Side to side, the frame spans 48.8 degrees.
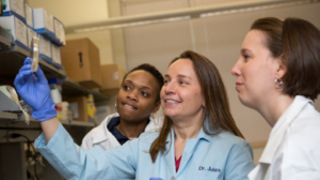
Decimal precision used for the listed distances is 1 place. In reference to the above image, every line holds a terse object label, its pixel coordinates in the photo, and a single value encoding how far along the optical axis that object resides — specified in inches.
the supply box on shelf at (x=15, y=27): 72.3
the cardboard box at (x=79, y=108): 135.9
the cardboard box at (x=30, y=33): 81.8
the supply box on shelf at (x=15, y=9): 73.8
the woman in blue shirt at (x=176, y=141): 53.9
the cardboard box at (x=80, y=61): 129.2
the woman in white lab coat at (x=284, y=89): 36.0
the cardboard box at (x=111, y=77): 154.2
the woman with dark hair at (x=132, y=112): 91.4
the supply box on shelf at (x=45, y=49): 90.3
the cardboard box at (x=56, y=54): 99.7
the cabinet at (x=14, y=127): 71.5
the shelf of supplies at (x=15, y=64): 73.1
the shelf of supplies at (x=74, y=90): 117.7
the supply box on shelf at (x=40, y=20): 90.1
